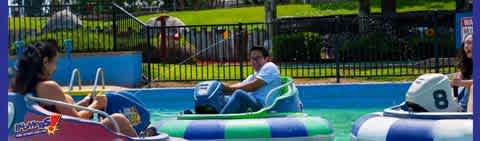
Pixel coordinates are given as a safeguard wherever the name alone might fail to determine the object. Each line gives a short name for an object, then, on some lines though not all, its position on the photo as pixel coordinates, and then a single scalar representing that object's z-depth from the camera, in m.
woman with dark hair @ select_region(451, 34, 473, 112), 6.73
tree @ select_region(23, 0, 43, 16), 17.11
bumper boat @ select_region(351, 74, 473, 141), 6.57
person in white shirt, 8.32
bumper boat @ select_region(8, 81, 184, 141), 5.95
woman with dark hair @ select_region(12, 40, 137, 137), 5.92
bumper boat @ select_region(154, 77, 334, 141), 7.85
